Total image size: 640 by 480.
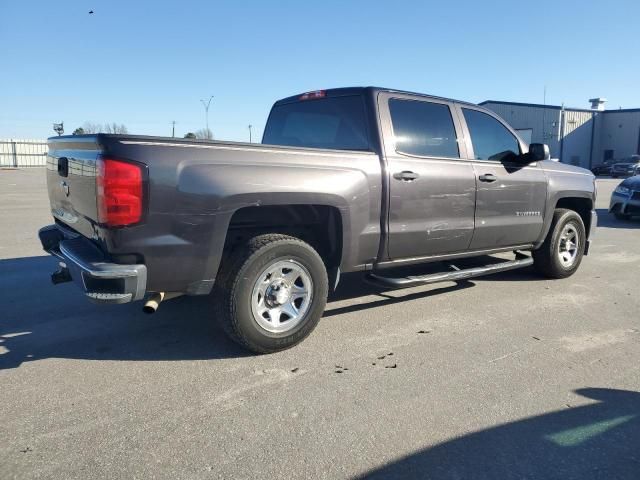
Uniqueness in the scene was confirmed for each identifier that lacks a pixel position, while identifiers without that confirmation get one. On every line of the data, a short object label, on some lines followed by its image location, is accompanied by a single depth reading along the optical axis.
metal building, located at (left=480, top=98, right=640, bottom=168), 50.56
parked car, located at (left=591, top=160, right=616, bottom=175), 43.81
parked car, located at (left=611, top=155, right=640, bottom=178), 39.19
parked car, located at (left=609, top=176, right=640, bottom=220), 12.02
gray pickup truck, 3.28
